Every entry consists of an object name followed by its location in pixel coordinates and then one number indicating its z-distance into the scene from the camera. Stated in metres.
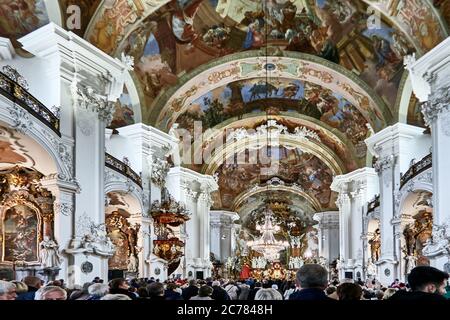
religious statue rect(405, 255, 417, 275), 20.34
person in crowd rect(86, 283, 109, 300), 6.43
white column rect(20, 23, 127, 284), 14.29
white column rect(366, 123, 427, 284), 20.84
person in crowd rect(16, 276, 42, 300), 7.61
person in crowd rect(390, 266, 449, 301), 3.97
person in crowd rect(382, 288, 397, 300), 7.49
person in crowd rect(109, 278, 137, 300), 6.57
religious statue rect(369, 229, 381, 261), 25.70
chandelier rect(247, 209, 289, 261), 32.34
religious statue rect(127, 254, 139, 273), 20.44
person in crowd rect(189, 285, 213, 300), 7.12
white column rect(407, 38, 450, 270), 14.85
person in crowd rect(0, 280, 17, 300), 5.25
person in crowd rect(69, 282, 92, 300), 6.47
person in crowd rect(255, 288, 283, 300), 6.05
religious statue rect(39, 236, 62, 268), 13.48
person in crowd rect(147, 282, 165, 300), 6.54
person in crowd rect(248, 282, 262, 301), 10.53
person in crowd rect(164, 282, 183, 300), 7.93
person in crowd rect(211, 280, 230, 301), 8.05
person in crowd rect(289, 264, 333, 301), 4.05
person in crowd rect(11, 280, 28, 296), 6.78
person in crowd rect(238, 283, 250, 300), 10.89
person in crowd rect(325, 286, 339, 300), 7.17
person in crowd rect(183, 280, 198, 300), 8.53
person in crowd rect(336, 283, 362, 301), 5.27
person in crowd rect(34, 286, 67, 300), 5.44
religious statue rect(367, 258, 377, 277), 25.20
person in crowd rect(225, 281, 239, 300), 10.88
